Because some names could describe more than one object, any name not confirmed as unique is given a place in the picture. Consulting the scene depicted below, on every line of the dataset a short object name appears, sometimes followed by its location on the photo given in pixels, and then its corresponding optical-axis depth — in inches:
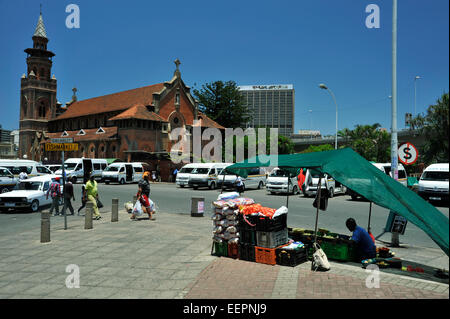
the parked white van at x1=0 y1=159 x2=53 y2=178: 992.2
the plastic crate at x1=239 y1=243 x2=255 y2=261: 301.1
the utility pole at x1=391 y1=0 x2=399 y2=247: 458.3
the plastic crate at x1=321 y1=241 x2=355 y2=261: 302.8
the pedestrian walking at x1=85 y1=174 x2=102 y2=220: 535.5
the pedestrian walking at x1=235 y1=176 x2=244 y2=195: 713.3
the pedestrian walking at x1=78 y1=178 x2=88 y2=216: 577.0
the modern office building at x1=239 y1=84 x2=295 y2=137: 7126.0
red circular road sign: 437.4
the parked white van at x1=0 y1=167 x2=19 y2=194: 803.0
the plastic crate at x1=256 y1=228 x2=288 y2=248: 292.7
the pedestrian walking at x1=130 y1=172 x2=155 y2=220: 522.1
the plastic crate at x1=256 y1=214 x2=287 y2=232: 290.5
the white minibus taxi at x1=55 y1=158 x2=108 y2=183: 1322.1
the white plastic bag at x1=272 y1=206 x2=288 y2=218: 289.2
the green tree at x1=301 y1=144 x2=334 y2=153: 2257.6
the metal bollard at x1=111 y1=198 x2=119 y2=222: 515.8
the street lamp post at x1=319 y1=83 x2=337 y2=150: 1238.6
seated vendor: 295.1
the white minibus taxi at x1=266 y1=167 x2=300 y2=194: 927.7
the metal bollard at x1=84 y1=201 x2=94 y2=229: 452.6
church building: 1861.5
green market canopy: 240.8
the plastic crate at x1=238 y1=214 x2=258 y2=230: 299.1
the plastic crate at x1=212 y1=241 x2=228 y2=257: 317.1
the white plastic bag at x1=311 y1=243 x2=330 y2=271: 272.5
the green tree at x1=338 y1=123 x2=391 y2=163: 1752.0
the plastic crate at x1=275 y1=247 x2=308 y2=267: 285.4
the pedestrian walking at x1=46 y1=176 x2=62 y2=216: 554.6
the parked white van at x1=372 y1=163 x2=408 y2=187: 880.4
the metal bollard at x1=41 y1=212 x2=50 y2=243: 380.5
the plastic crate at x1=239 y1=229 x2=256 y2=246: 301.3
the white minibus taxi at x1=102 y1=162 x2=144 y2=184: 1314.0
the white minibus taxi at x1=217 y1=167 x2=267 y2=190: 1075.7
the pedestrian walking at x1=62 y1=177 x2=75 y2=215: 523.1
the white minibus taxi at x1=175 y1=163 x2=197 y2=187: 1173.2
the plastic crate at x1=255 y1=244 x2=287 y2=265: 291.1
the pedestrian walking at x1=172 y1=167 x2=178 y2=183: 1555.4
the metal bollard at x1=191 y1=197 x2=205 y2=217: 573.3
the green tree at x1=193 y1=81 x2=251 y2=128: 2471.7
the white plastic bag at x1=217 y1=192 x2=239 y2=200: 330.6
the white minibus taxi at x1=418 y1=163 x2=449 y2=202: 727.7
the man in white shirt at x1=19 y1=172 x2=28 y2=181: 922.9
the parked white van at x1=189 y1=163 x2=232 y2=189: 1112.8
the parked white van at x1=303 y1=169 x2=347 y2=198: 865.0
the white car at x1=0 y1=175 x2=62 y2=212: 610.5
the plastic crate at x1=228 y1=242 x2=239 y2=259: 311.4
